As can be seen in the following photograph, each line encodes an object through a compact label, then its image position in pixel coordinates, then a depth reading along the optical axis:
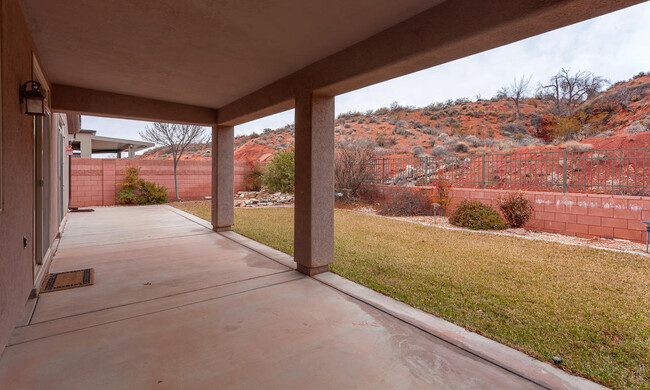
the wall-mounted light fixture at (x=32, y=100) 2.83
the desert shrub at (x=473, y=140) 18.75
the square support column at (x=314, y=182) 3.98
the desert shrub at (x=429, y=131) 24.15
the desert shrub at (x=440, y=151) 17.86
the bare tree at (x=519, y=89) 24.06
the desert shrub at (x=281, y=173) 13.65
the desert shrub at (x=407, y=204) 9.30
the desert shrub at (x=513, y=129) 21.70
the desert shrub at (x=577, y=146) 11.21
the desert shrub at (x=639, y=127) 12.31
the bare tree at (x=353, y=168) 11.91
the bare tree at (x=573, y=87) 20.50
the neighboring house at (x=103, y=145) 15.74
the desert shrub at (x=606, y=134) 14.03
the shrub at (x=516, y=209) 6.95
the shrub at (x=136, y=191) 12.29
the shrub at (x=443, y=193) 8.68
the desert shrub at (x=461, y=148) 17.84
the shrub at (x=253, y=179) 16.05
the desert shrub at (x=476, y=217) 7.06
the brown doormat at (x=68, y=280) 3.58
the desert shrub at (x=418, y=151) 19.37
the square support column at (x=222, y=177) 6.76
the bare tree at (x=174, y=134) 14.48
